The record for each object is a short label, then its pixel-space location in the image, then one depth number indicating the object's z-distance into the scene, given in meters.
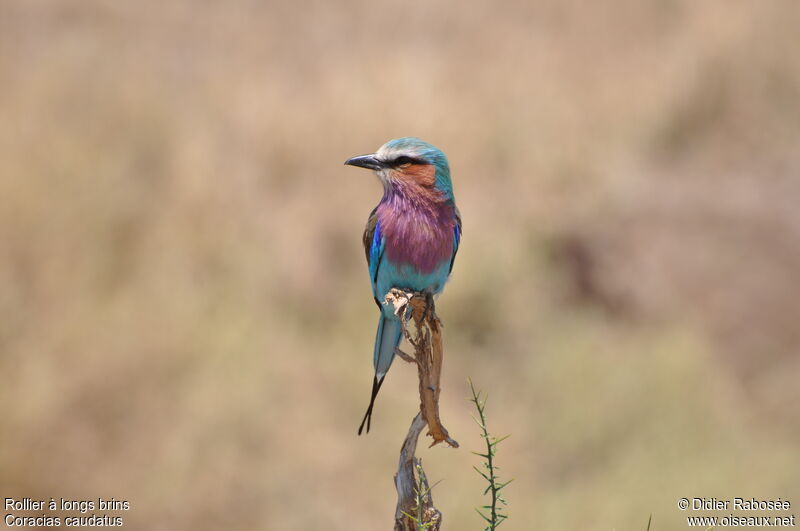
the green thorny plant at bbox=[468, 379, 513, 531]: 5.61
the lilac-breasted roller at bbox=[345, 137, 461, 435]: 7.86
